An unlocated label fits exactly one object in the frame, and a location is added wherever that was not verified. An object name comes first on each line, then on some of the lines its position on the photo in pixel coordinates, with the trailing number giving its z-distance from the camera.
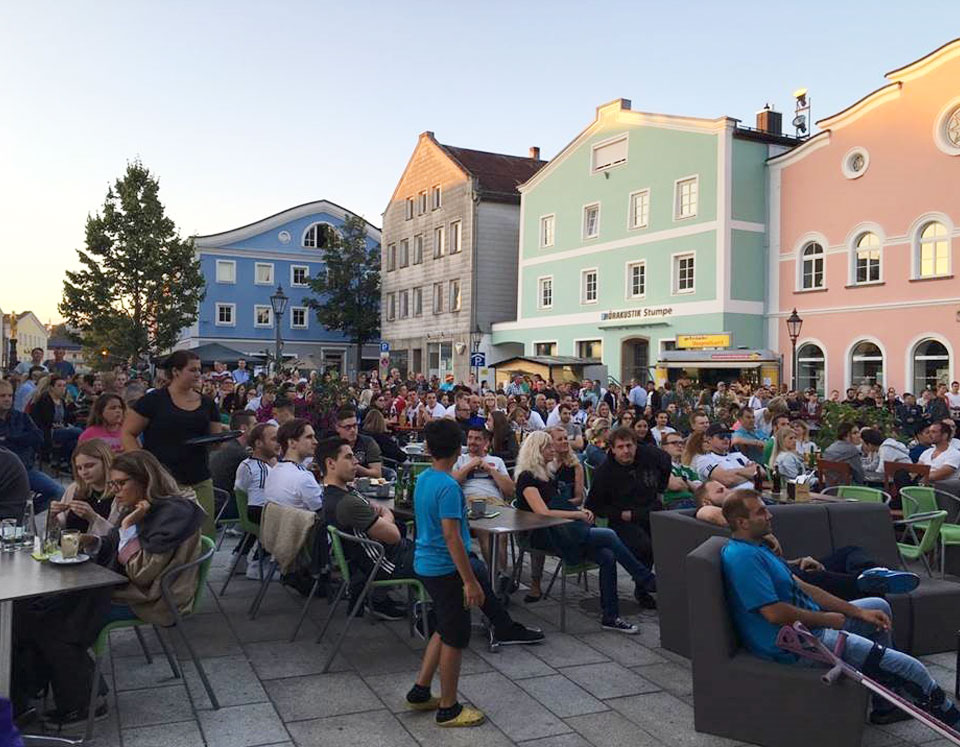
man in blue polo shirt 3.88
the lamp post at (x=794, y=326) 23.42
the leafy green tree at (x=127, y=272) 35.66
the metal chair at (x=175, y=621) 4.06
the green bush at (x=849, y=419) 10.90
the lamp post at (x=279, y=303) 21.80
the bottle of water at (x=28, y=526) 4.52
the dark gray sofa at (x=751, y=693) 3.75
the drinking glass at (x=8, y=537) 4.45
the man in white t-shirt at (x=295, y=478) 6.23
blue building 50.72
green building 27.06
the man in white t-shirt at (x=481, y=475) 6.87
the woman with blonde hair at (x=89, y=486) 5.09
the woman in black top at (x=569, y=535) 6.01
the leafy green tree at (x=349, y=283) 48.69
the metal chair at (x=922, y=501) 7.24
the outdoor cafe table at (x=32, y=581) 3.76
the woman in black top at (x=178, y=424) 5.88
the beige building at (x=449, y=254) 39.00
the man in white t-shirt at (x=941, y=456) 7.96
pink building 22.52
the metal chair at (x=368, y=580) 5.02
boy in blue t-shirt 4.16
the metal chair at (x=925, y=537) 6.36
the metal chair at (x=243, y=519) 6.82
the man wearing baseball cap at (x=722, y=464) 7.20
